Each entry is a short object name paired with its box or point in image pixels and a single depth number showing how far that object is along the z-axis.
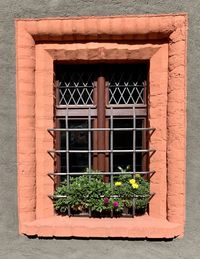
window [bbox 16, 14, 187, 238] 2.81
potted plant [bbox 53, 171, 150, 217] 2.91
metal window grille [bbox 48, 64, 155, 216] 3.05
